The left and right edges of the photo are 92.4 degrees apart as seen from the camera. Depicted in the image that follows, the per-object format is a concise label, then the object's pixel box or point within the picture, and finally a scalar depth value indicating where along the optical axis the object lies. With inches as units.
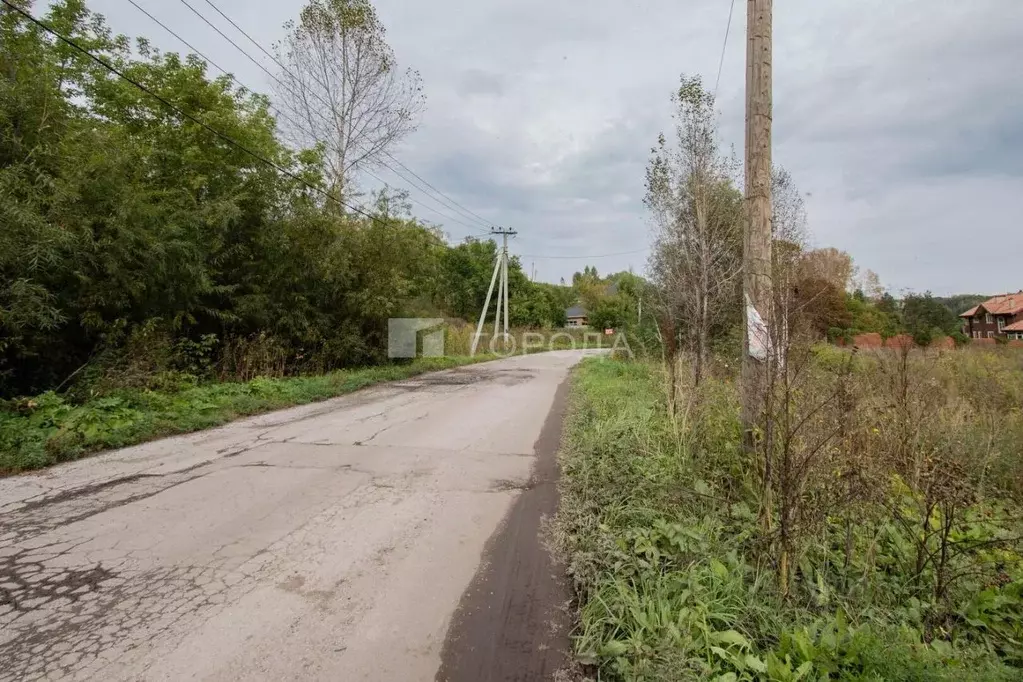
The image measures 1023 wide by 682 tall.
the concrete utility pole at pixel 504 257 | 1133.7
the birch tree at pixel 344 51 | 567.8
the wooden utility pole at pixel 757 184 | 148.7
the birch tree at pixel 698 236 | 428.5
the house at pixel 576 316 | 2629.2
